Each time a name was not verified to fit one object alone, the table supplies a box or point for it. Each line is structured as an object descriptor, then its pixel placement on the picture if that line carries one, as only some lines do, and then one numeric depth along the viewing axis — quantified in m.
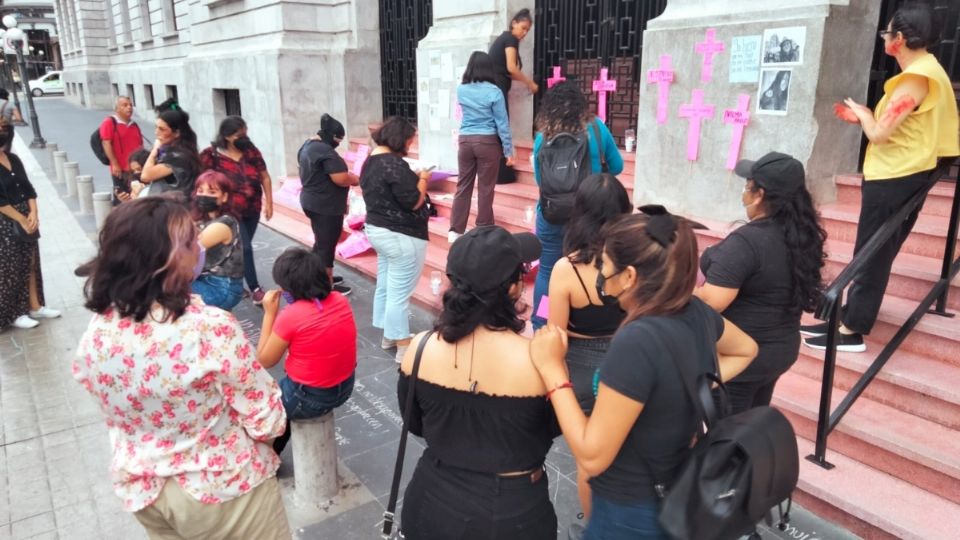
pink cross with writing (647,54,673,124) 5.99
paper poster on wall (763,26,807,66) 4.99
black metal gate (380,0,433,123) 10.80
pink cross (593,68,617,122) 7.74
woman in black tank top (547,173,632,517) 2.84
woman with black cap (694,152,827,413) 2.75
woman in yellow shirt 3.72
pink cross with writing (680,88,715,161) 5.75
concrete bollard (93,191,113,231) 9.34
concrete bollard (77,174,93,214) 11.27
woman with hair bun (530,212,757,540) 1.79
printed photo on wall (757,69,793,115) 5.14
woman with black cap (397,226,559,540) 1.95
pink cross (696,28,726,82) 5.55
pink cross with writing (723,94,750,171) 5.42
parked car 42.41
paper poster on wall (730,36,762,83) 5.29
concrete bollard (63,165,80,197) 12.61
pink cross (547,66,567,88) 8.19
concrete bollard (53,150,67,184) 14.47
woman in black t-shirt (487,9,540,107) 7.50
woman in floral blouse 1.97
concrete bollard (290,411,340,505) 3.50
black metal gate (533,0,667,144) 7.56
